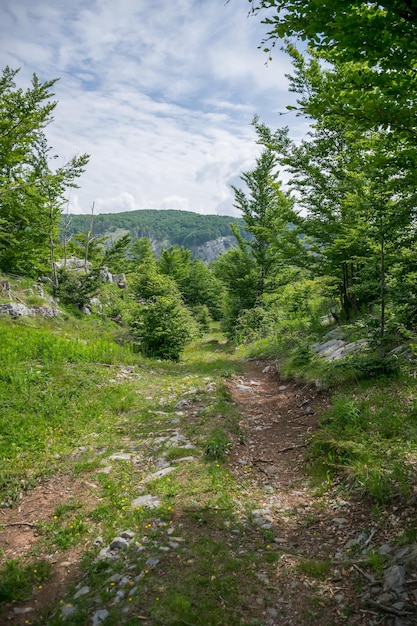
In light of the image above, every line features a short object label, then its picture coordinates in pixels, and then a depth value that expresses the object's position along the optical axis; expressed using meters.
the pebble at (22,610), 3.32
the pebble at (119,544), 4.05
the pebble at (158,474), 5.45
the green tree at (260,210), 22.11
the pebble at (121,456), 6.09
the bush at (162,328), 15.10
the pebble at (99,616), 3.10
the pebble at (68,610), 3.24
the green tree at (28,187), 13.74
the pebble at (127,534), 4.19
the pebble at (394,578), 3.10
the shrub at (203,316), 31.19
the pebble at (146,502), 4.75
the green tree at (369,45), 3.02
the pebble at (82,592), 3.45
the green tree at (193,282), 37.44
